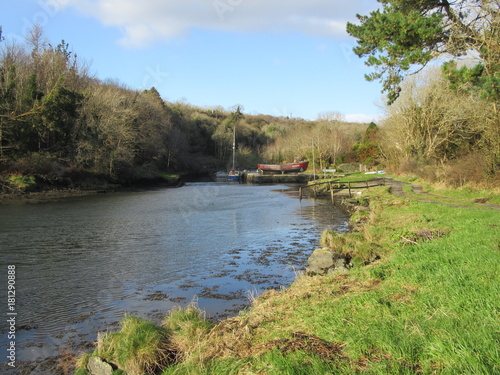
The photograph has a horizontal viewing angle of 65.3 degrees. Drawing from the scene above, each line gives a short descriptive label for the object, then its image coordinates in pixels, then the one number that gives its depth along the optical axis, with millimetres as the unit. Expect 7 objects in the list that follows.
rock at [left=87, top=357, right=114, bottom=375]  5455
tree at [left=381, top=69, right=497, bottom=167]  33375
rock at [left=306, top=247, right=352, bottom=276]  10344
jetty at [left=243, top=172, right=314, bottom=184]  65438
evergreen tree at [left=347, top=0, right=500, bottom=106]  13273
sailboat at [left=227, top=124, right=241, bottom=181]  69550
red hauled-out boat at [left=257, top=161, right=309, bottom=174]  70312
